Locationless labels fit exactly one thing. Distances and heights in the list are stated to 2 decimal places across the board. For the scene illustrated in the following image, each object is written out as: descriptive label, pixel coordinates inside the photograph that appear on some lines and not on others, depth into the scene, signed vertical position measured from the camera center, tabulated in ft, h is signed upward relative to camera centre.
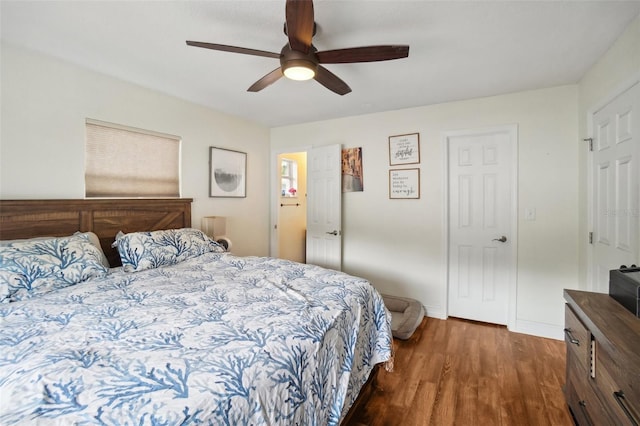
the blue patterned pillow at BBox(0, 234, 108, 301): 5.27 -1.08
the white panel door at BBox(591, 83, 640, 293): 5.65 +0.56
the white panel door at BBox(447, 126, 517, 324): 9.68 -0.42
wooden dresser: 3.13 -1.98
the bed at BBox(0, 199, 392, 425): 2.60 -1.59
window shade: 8.02 +1.47
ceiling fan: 4.69 +2.98
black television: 4.04 -1.15
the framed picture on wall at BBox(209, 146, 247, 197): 11.20 +1.54
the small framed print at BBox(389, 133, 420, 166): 10.89 +2.35
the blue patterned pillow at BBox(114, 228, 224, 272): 7.30 -1.01
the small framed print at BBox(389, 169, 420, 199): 10.93 +1.04
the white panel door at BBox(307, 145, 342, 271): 12.14 +0.15
